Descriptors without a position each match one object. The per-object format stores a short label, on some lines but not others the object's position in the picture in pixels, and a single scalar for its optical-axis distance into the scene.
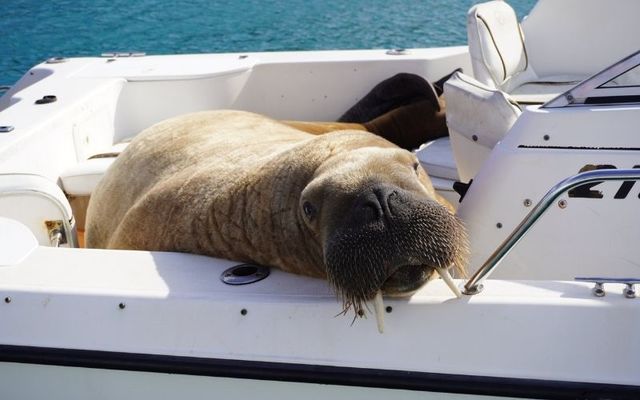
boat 1.83
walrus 1.89
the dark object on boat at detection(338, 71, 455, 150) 4.11
